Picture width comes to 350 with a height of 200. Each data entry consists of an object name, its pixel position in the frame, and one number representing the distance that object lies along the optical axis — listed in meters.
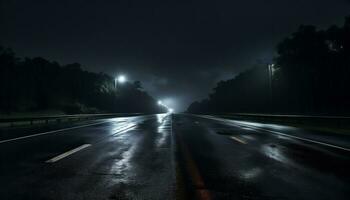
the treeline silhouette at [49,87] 53.16
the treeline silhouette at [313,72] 52.44
